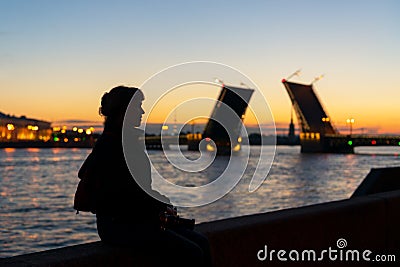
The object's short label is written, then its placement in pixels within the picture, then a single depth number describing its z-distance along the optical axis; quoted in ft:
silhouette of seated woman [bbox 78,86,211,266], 7.98
